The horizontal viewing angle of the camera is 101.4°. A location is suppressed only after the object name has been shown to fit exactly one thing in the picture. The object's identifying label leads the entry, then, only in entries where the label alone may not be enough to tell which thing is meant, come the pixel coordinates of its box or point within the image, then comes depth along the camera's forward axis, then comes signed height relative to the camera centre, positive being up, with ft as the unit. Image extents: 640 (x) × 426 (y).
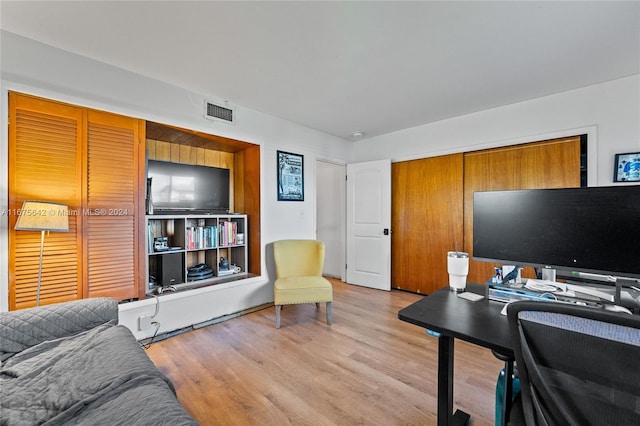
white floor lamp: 5.67 -0.18
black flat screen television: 9.27 +0.91
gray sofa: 3.14 -2.37
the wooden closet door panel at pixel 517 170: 9.16 +1.67
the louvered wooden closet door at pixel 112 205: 7.20 +0.16
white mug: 5.01 -1.10
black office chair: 2.06 -1.33
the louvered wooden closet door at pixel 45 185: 6.13 +0.61
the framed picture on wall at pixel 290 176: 11.62 +1.61
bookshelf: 8.91 -1.39
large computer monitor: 3.80 -0.25
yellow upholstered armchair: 9.02 -2.53
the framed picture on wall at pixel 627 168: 7.86 +1.41
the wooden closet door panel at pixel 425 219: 11.69 -0.32
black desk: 3.18 -1.53
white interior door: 13.32 -0.62
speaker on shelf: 8.85 -2.01
